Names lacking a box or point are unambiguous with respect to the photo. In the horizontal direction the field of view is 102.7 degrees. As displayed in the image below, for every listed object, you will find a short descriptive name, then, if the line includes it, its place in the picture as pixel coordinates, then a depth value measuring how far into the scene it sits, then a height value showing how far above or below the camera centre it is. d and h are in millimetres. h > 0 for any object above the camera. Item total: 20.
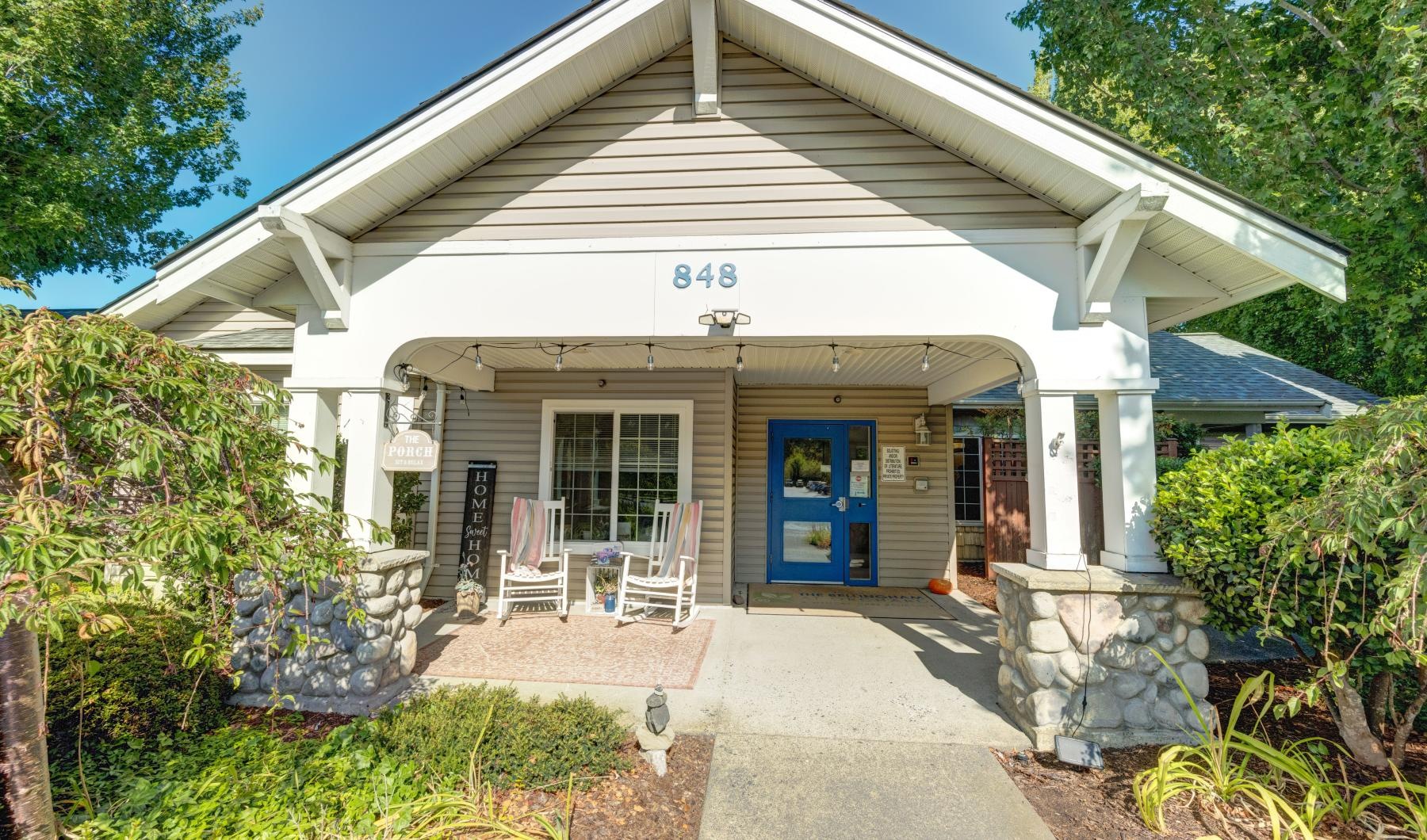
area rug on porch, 4188 -1449
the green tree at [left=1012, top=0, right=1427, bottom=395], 5309 +4064
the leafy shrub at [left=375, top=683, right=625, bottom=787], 2732 -1345
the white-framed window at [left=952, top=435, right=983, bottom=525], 8531 +21
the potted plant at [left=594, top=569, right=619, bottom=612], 5984 -1175
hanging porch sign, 3826 +126
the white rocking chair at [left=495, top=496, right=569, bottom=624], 5613 -870
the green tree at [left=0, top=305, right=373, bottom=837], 1519 -65
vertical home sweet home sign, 6164 -499
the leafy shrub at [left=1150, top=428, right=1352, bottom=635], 2904 -121
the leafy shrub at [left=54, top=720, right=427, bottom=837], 2297 -1415
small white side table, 6082 -1178
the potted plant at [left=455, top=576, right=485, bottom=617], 5957 -1291
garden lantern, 3020 -1246
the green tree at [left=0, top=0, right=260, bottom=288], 8414 +5912
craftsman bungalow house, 3420 +1553
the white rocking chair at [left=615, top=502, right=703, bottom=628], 5512 -982
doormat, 5926 -1363
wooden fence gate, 7777 -269
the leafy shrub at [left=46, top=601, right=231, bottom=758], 3037 -1291
